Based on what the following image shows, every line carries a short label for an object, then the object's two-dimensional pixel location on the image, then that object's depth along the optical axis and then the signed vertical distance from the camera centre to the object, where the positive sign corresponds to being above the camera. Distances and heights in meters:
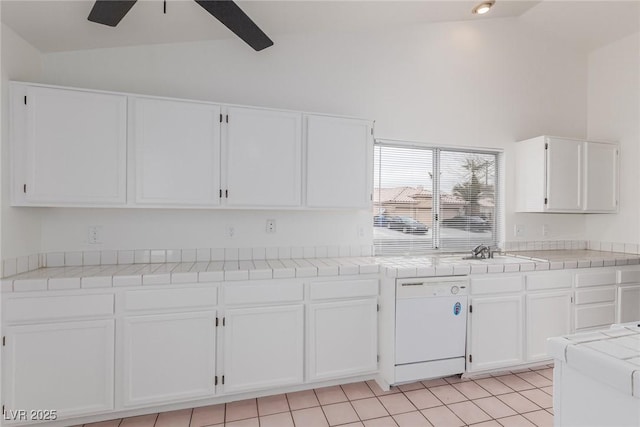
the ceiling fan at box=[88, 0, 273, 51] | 1.66 +1.14
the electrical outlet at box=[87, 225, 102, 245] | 2.39 -0.17
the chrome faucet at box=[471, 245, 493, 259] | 3.05 -0.36
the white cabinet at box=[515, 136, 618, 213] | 3.27 +0.42
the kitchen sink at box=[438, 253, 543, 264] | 2.81 -0.42
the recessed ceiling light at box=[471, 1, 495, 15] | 2.88 +1.91
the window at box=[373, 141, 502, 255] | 3.16 +0.17
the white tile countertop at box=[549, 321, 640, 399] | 0.82 -0.40
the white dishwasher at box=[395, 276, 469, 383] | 2.42 -0.88
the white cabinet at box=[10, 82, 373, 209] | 2.04 +0.43
